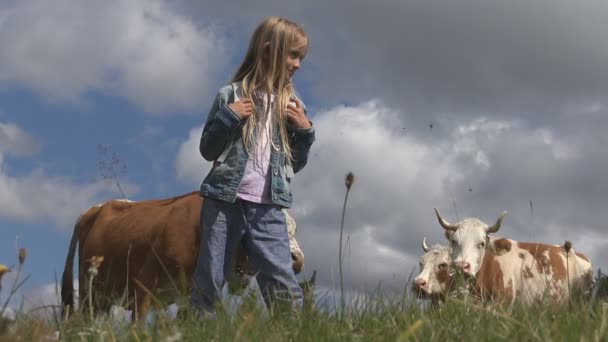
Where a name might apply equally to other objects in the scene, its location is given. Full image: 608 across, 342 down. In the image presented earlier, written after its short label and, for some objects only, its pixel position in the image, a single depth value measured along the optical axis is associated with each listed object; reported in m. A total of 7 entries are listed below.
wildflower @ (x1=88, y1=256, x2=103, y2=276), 2.80
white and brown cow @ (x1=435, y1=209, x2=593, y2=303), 11.40
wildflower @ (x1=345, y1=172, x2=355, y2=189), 2.63
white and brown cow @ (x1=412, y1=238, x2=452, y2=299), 11.54
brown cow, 7.32
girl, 5.14
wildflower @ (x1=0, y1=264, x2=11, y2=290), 2.64
